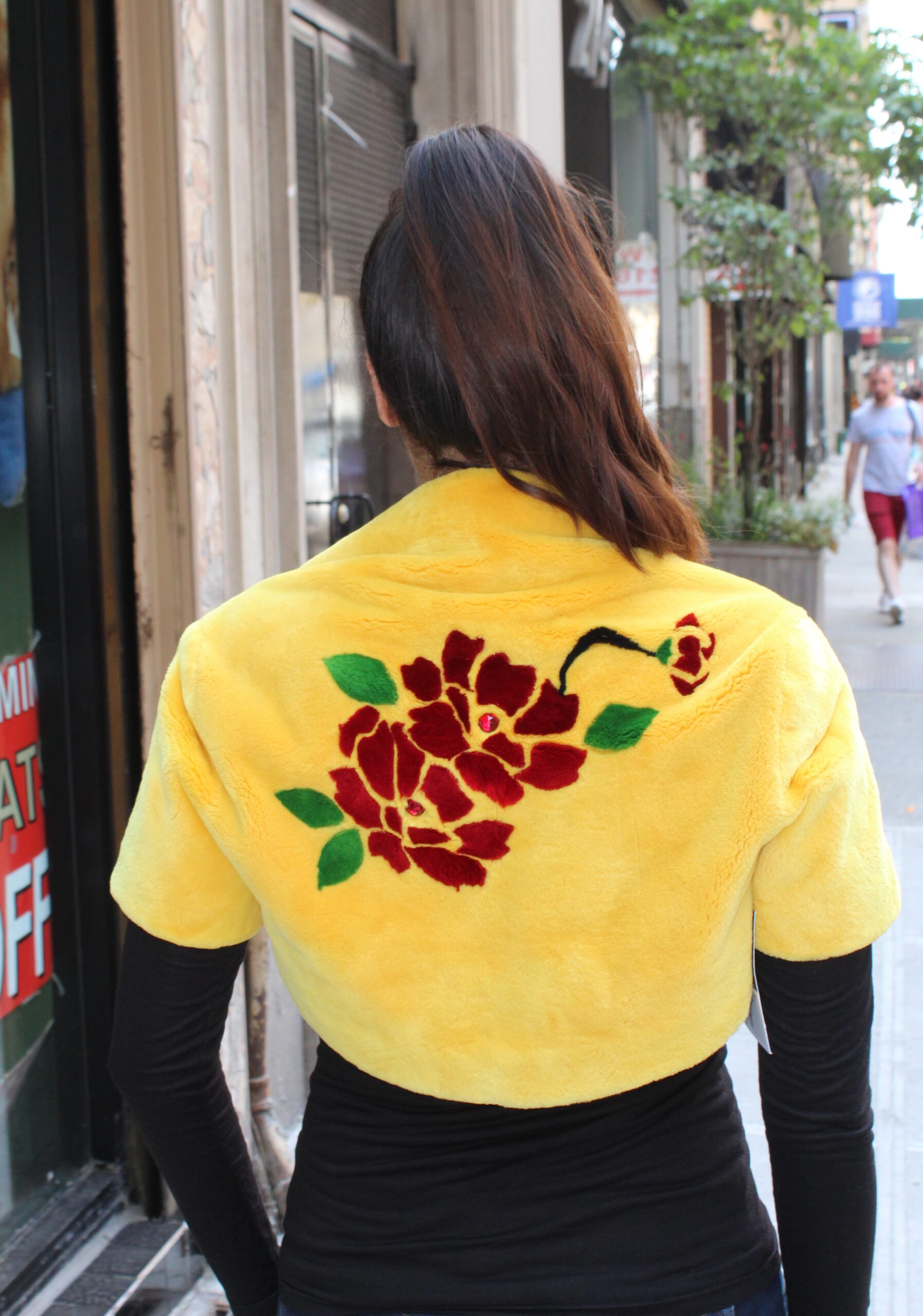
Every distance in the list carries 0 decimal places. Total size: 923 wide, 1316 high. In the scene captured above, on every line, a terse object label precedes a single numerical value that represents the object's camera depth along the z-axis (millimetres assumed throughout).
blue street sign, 18828
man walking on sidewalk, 10719
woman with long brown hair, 1094
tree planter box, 8430
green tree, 8359
